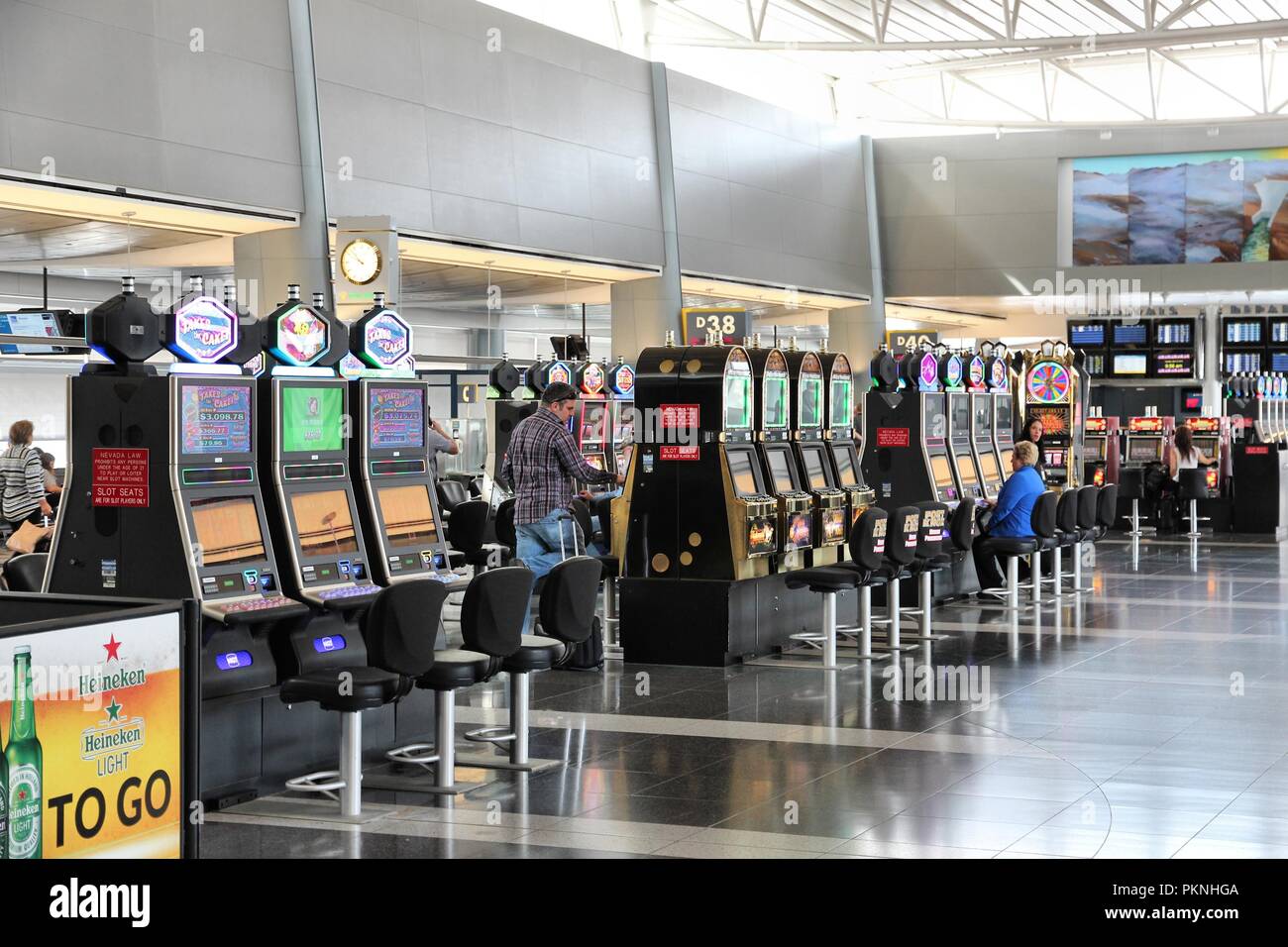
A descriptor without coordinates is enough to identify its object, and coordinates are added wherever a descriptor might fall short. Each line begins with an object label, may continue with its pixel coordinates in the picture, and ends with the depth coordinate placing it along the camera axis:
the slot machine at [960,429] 12.97
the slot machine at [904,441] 12.46
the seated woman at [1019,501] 12.16
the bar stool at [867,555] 9.57
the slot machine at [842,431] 11.16
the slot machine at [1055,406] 16.03
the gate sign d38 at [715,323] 16.17
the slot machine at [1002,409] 14.05
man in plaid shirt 9.15
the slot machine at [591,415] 16.75
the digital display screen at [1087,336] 22.14
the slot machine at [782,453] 10.09
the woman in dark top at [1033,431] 13.90
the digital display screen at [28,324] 13.48
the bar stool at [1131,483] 19.69
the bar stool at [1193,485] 19.44
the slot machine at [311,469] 6.55
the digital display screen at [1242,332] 21.89
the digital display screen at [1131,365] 21.81
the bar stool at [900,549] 9.80
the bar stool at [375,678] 5.81
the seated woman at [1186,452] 19.75
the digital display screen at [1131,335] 21.78
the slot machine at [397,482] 6.98
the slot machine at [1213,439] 20.38
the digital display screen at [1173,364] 21.47
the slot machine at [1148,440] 20.84
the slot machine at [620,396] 17.14
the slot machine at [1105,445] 20.55
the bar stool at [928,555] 10.07
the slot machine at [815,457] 10.55
